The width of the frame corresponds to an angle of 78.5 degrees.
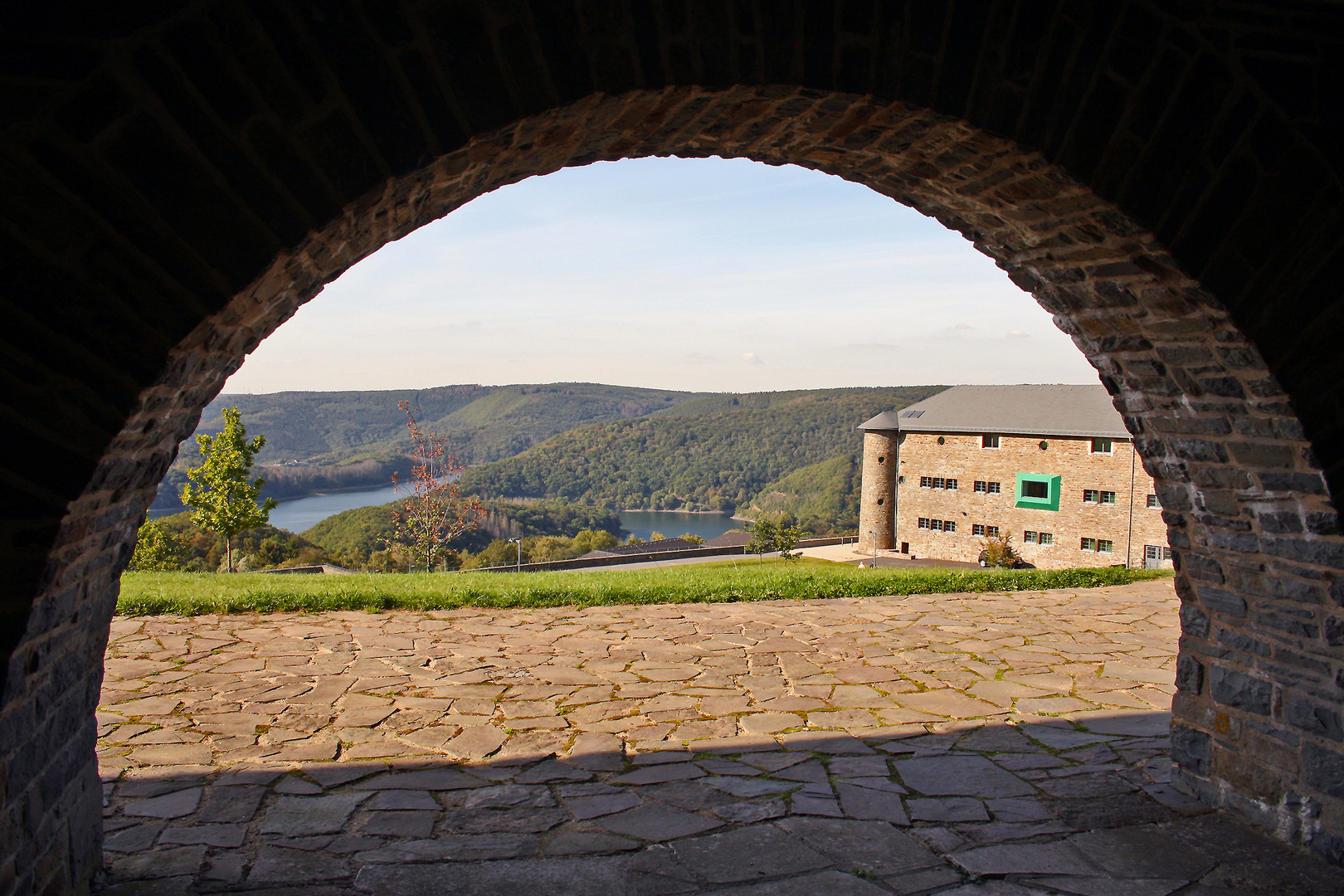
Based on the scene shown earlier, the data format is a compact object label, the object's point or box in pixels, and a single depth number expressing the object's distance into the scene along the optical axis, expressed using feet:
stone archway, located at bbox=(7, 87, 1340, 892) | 6.70
